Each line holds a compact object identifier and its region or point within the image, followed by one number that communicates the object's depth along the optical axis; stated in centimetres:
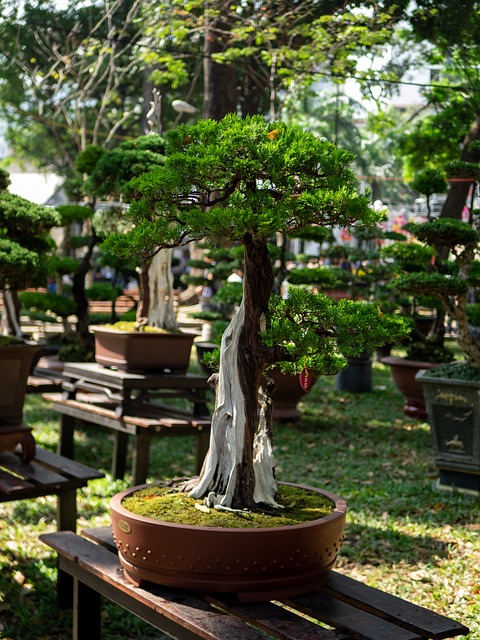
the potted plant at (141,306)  630
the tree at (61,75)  1548
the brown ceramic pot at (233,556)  260
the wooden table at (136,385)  609
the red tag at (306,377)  296
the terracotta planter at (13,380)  452
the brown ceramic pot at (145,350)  628
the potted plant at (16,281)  450
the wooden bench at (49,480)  409
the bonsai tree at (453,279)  589
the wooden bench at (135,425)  580
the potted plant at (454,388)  593
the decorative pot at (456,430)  596
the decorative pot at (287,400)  809
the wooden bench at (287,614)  249
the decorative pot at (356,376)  1045
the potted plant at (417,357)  824
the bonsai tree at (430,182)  738
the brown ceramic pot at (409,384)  870
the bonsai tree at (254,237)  273
